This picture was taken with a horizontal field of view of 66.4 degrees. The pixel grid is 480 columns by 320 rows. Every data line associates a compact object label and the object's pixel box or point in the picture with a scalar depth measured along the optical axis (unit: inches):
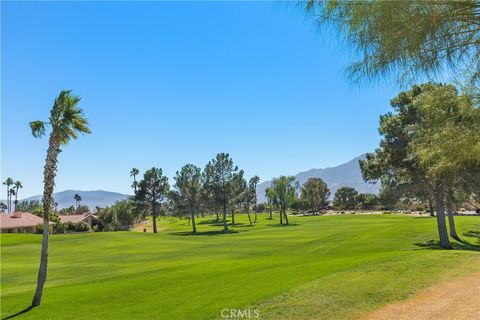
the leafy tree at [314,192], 5693.9
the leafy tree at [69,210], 7129.9
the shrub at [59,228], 3126.2
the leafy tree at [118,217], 3971.5
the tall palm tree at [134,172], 4324.8
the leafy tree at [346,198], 5723.4
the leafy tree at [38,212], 3845.5
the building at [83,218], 4234.7
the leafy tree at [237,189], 3395.7
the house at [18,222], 2979.6
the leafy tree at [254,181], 4897.6
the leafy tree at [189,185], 3297.2
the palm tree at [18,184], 6323.8
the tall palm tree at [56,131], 751.7
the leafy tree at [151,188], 3302.2
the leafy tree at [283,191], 3779.5
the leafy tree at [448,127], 331.9
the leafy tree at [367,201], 5516.7
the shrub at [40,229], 2970.0
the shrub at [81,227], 3405.5
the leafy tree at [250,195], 4625.0
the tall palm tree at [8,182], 6343.5
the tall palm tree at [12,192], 6378.0
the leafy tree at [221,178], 3316.9
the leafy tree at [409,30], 206.8
